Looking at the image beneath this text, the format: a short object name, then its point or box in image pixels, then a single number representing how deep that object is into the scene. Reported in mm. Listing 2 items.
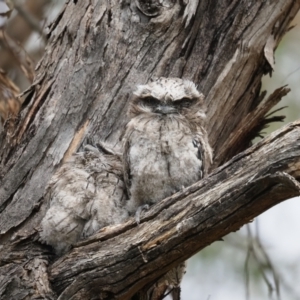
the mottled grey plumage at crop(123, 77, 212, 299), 6883
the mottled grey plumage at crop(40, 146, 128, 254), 7043
